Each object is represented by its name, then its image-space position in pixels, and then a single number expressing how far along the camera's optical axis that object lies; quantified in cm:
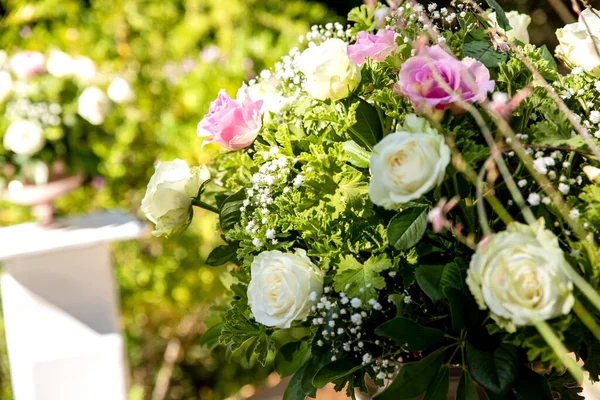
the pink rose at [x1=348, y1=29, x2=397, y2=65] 82
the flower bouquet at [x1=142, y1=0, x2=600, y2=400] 65
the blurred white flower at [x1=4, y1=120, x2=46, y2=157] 208
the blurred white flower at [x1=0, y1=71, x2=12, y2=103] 212
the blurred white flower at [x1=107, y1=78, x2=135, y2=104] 232
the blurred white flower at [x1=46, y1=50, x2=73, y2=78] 222
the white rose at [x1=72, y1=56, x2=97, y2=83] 226
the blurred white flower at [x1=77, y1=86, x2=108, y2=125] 217
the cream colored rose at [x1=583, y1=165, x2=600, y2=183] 58
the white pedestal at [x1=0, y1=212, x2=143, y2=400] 217
